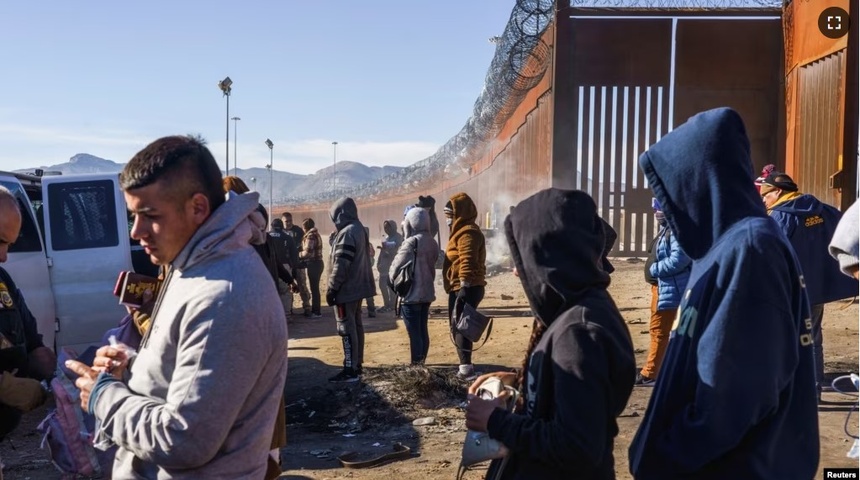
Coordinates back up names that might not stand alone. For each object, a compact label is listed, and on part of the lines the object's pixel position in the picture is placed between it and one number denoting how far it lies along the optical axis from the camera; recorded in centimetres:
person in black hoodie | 220
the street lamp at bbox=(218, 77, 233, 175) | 2442
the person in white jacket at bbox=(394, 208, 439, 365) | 843
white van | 720
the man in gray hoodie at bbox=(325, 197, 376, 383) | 811
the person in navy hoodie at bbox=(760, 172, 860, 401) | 603
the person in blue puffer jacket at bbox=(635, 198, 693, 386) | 677
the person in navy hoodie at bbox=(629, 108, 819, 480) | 197
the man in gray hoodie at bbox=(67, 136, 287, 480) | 192
